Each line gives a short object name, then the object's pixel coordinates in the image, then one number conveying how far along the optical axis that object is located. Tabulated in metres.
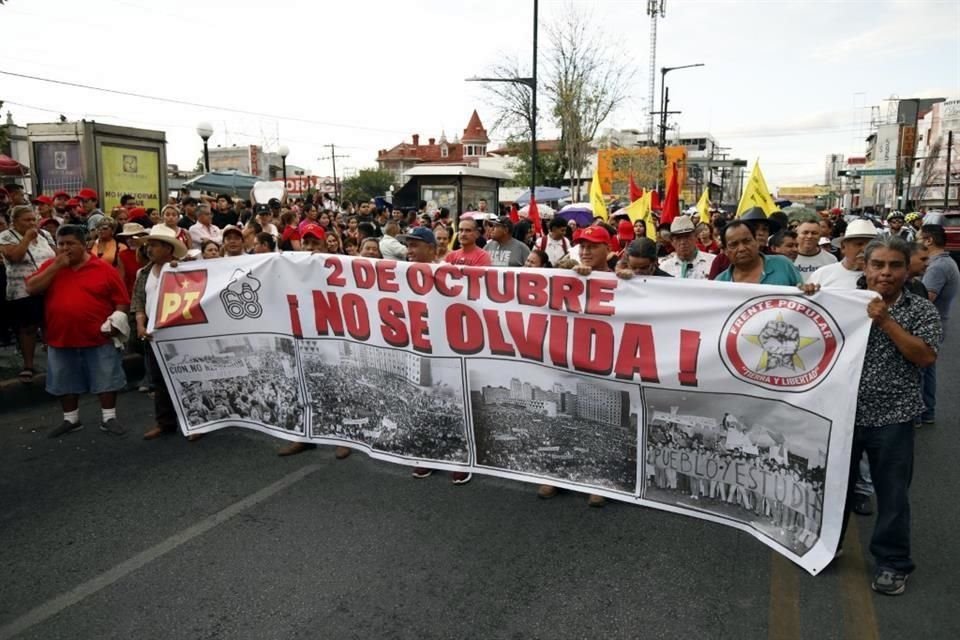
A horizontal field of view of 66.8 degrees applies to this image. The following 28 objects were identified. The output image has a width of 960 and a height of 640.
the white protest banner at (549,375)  3.68
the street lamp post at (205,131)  17.75
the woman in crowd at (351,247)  9.16
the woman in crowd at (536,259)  7.19
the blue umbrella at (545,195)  29.66
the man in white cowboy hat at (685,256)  6.48
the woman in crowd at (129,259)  8.00
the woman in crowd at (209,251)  6.27
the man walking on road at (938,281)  6.38
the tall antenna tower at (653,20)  49.22
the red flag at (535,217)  13.53
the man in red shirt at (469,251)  6.01
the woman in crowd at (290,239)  9.78
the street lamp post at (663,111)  33.75
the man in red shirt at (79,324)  5.88
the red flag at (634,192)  15.55
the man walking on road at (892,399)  3.46
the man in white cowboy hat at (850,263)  4.73
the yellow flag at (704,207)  14.50
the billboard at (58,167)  13.65
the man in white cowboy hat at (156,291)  5.96
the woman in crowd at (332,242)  8.20
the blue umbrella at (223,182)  21.08
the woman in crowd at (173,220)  8.89
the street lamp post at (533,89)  17.66
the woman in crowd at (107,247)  7.82
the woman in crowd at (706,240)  10.73
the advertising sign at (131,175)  13.88
